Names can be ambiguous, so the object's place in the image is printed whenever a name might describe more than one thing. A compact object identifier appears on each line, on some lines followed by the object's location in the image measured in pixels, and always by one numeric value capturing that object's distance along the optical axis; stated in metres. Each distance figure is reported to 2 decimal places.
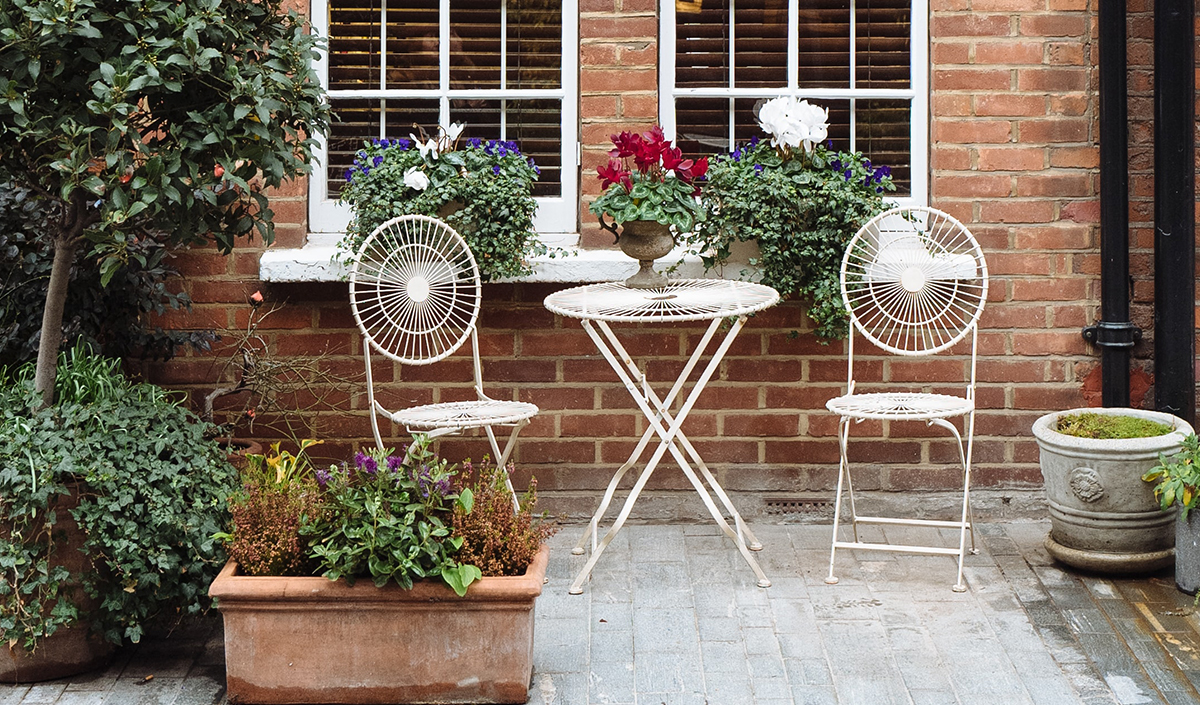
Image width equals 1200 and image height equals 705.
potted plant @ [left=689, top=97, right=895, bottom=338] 4.46
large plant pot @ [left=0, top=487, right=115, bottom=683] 3.38
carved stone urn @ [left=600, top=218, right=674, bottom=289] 4.10
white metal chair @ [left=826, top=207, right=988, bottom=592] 4.19
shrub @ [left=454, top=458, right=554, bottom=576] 3.28
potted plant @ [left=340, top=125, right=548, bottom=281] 4.50
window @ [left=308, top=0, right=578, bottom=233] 4.86
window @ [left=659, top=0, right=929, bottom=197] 4.85
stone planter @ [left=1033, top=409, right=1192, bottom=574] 4.04
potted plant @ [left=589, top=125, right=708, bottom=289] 4.02
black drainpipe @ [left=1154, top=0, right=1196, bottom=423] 4.49
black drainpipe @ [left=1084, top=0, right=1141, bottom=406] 4.58
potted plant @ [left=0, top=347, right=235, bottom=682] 3.29
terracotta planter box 3.20
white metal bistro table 3.95
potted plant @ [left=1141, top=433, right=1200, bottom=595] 3.86
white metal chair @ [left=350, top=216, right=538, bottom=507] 4.39
